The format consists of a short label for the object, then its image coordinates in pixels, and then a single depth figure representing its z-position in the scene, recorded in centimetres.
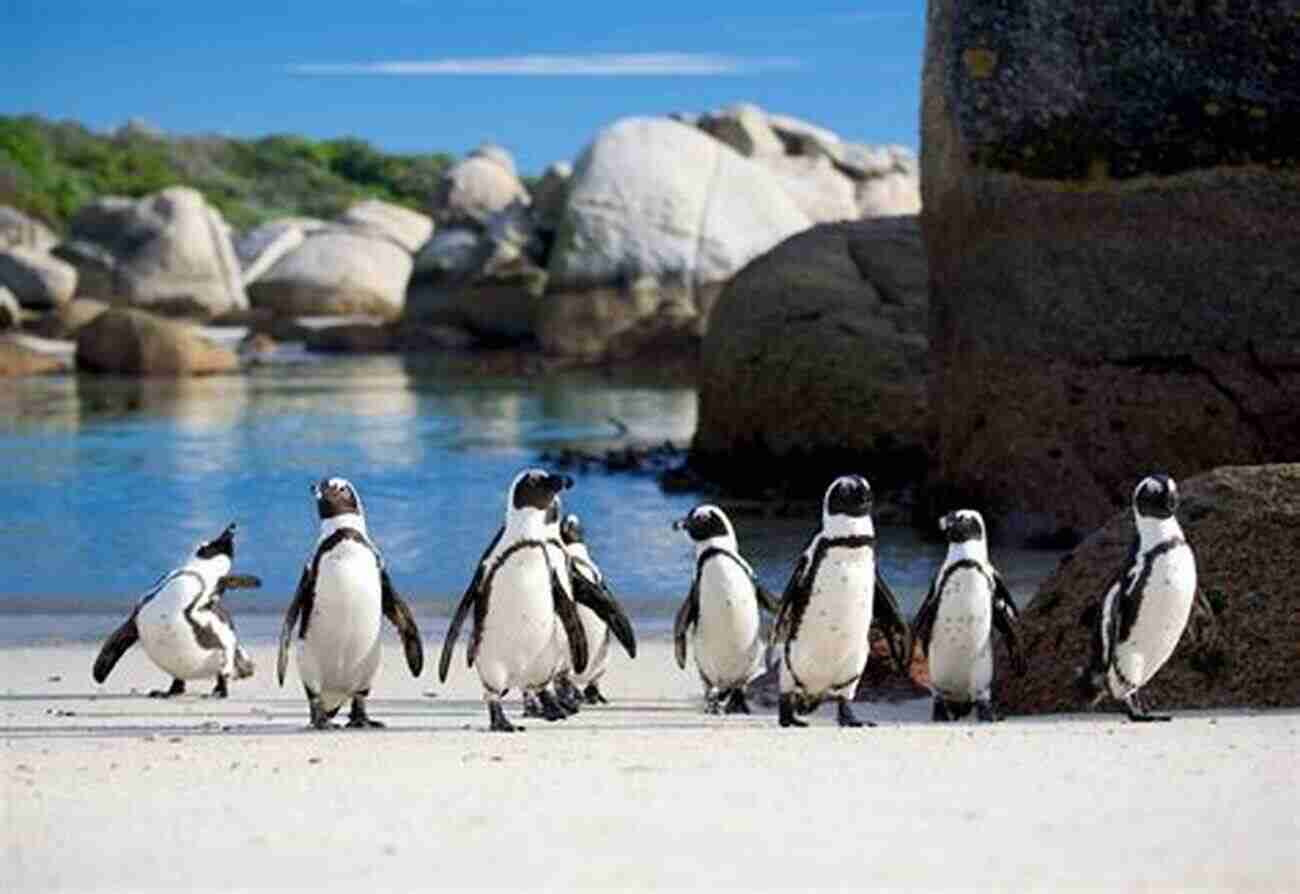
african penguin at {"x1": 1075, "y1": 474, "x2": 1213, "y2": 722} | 909
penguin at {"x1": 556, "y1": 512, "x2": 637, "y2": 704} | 1020
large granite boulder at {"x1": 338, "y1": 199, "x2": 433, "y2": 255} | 6394
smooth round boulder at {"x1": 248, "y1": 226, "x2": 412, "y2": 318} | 5728
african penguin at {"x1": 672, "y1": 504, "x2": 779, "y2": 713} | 996
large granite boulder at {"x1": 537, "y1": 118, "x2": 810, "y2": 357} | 4197
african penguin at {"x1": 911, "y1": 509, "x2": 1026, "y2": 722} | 958
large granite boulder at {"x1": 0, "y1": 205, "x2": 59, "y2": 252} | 6550
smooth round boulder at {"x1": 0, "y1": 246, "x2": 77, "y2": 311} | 5444
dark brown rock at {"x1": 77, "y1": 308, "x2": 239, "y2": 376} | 4250
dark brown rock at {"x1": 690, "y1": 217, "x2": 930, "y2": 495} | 1980
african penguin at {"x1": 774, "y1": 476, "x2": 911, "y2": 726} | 942
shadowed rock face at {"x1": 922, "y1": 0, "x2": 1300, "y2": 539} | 1537
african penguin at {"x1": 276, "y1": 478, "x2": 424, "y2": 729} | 926
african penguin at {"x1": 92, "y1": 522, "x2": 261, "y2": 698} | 1054
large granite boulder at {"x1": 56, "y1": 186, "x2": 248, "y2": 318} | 5662
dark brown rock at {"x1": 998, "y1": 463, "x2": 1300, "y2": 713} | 955
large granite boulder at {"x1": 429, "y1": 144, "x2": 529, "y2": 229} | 5419
